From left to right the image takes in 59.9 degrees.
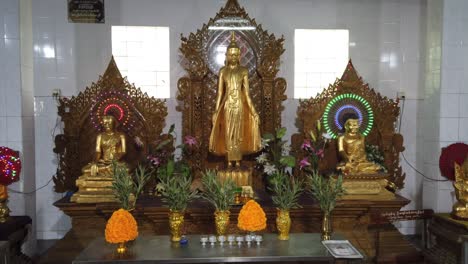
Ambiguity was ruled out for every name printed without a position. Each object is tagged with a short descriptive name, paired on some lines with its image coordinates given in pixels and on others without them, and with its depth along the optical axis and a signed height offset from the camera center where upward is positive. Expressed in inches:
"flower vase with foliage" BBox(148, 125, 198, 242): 121.0 -24.7
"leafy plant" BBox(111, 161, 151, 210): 124.5 -24.0
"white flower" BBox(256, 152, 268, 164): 187.9 -22.0
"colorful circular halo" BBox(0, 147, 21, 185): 166.2 -23.4
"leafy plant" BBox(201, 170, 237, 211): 123.8 -25.7
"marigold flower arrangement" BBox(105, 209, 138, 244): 107.3 -31.7
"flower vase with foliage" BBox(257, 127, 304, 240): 181.6 -21.1
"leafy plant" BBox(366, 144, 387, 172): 190.4 -20.7
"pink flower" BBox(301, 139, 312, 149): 188.4 -15.6
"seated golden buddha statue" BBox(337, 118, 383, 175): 176.2 -18.1
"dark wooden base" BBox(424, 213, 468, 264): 152.2 -50.1
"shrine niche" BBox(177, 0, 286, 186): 194.5 +17.7
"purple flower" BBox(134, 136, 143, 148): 192.2 -15.1
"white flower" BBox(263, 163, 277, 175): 181.8 -26.1
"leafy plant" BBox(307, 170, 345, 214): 131.6 -26.6
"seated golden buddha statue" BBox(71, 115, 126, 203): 165.5 -24.3
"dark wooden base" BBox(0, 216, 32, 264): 154.2 -48.4
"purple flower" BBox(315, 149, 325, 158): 186.1 -19.0
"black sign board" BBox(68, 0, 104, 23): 203.6 +49.9
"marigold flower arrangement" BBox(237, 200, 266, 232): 117.2 -31.2
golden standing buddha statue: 178.5 -1.1
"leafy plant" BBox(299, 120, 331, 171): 185.6 -17.1
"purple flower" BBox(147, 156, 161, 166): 182.4 -22.5
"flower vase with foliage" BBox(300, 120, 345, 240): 128.4 -25.3
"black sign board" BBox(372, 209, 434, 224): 163.9 -42.6
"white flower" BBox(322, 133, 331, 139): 192.9 -11.8
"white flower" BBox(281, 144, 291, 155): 190.9 -18.0
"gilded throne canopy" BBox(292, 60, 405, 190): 196.1 -0.8
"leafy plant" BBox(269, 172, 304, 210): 125.6 -27.0
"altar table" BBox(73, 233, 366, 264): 103.7 -37.9
